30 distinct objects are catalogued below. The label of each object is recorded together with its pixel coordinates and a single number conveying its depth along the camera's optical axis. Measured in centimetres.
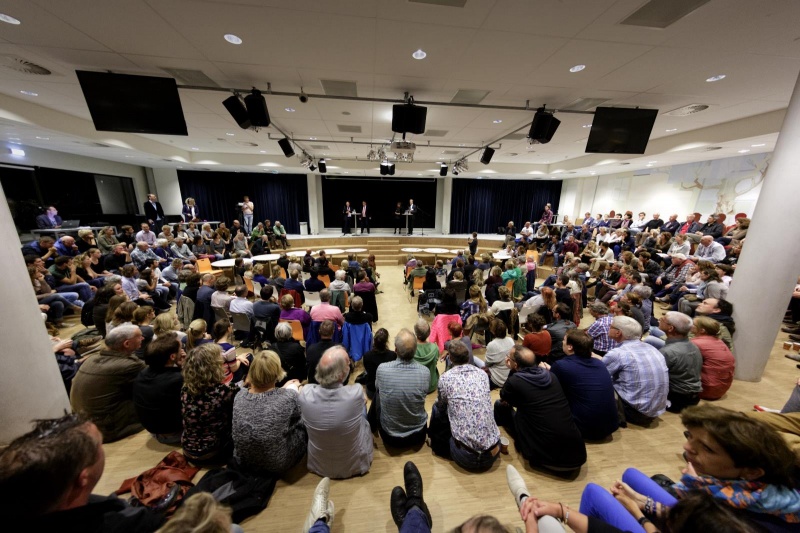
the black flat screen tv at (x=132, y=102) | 345
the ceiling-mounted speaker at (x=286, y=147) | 639
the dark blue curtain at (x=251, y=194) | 1315
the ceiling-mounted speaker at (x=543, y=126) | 448
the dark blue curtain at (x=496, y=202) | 1529
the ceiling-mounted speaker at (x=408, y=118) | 427
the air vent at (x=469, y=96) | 420
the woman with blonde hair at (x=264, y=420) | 186
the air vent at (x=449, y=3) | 226
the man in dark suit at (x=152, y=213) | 977
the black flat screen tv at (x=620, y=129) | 444
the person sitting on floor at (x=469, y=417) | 205
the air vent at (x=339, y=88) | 397
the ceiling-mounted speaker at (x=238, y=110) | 397
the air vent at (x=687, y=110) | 462
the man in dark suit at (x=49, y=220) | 788
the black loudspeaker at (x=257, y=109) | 390
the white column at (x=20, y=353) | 190
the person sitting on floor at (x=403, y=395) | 222
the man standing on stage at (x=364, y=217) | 1283
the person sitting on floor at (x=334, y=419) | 191
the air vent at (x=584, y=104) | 443
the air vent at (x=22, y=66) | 343
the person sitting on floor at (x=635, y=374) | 249
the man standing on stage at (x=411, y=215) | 1262
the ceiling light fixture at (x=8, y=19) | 255
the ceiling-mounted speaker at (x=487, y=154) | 701
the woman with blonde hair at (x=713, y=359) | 277
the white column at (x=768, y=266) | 283
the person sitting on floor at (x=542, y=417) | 202
